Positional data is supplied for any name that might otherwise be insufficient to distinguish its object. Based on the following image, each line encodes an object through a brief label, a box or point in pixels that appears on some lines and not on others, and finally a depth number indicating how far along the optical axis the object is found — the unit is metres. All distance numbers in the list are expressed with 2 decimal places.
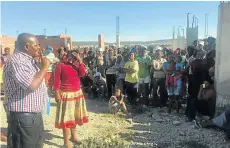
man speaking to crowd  2.78
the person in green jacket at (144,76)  8.73
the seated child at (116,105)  7.85
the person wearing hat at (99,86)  9.90
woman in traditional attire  4.91
